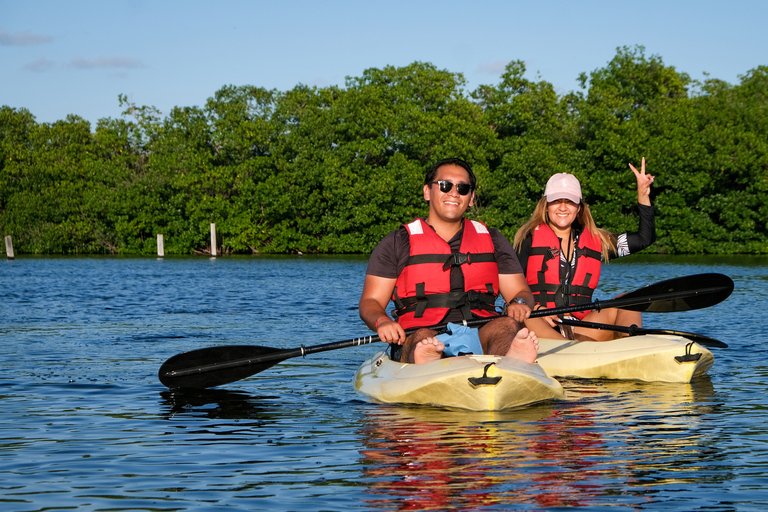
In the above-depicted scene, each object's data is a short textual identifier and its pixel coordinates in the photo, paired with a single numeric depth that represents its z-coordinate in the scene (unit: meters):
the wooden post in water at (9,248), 37.50
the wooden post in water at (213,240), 41.38
